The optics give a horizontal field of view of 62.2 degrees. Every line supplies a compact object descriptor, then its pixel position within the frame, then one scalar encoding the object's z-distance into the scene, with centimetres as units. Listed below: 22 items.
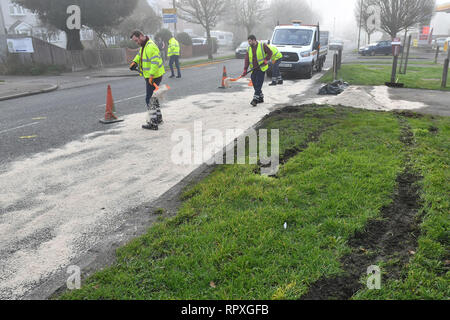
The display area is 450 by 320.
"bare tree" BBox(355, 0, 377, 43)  4232
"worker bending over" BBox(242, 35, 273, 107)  1033
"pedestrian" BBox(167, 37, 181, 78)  1827
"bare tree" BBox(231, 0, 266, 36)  5222
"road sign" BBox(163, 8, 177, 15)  2653
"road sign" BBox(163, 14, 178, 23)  2633
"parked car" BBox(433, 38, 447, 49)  4660
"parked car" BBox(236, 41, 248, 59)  3404
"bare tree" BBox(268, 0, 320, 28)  7819
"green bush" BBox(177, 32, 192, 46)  4119
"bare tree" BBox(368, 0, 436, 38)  3567
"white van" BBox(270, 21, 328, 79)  1661
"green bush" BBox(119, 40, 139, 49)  3247
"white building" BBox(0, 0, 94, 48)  4575
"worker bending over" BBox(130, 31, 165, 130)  797
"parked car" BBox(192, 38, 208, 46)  4955
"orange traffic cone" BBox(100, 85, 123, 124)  879
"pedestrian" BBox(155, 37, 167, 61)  2601
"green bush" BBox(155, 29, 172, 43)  3778
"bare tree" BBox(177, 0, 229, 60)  3581
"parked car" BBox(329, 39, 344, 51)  4930
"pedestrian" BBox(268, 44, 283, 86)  1450
